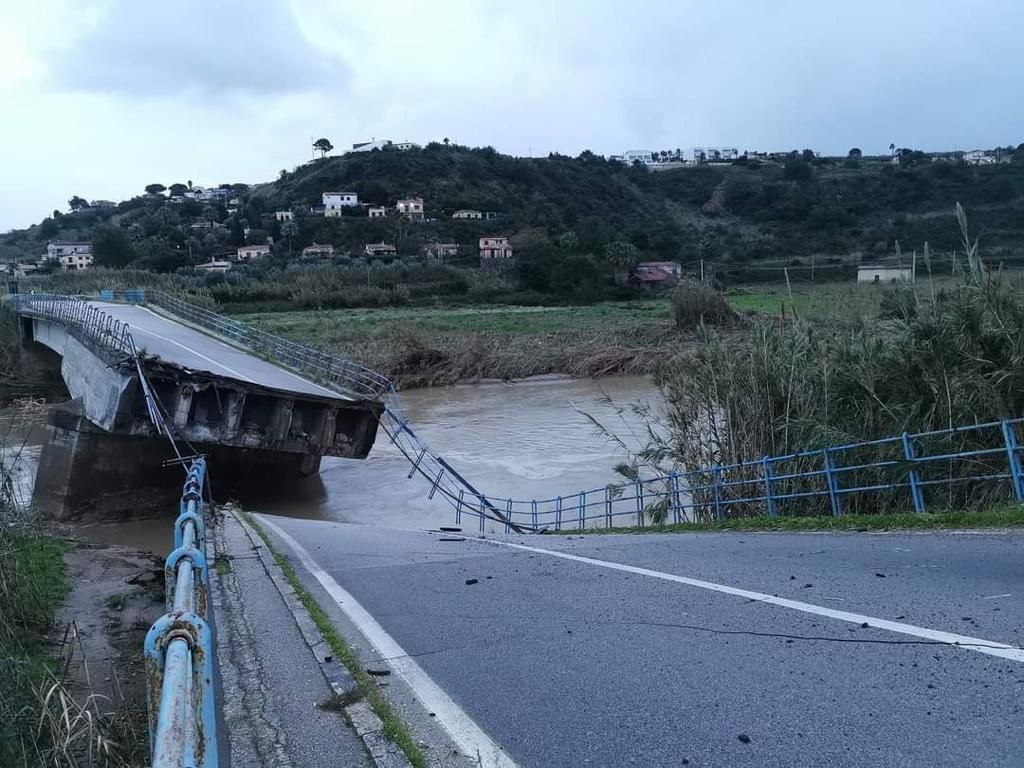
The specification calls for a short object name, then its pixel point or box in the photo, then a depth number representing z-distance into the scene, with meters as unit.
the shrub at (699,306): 50.50
